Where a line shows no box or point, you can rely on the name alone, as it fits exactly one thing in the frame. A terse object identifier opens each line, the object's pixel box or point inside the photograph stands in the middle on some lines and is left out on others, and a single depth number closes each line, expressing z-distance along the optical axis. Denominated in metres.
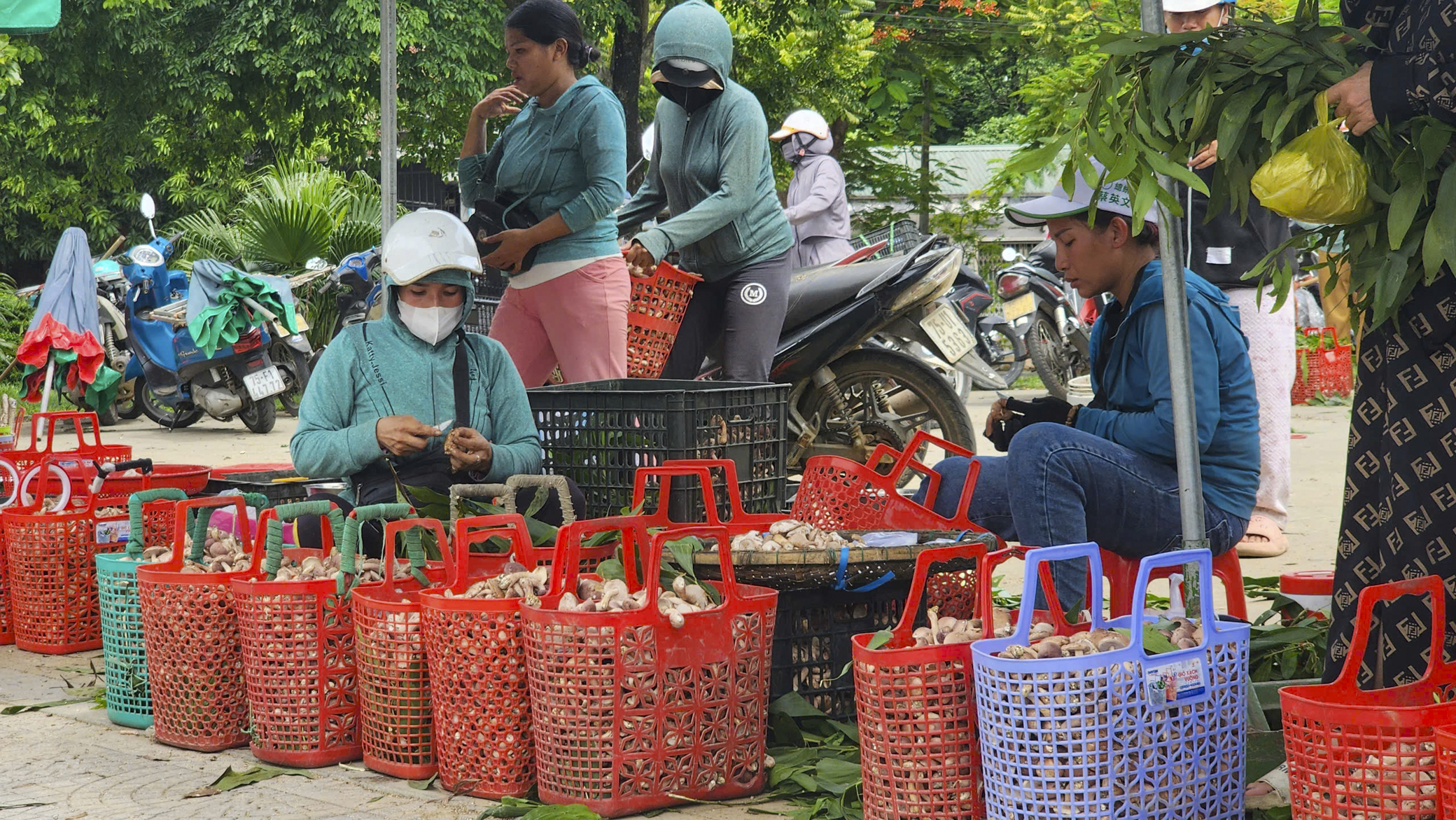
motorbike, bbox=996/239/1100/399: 11.80
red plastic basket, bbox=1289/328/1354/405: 13.11
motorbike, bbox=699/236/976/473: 6.43
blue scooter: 10.84
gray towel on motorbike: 10.67
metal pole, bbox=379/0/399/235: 5.11
